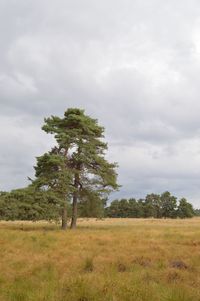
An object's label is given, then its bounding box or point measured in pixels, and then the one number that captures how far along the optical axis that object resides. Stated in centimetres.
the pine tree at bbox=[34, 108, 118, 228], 3756
